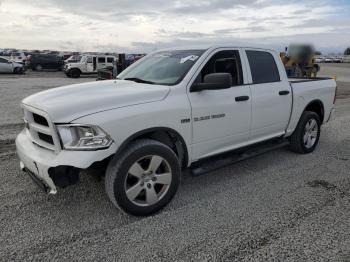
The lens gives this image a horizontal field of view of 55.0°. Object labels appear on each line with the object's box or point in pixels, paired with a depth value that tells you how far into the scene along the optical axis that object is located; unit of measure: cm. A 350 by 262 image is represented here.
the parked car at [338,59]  7599
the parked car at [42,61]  3225
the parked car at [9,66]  2719
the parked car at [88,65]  2650
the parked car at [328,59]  7822
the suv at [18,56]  3527
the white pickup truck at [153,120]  319
